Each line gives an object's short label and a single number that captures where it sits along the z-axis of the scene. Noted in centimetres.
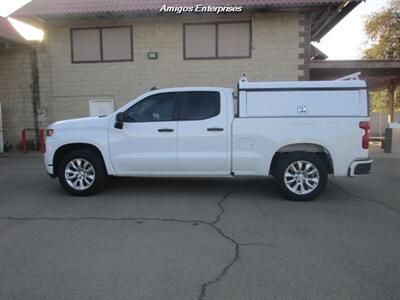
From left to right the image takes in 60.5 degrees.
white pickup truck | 573
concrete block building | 1259
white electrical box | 1362
